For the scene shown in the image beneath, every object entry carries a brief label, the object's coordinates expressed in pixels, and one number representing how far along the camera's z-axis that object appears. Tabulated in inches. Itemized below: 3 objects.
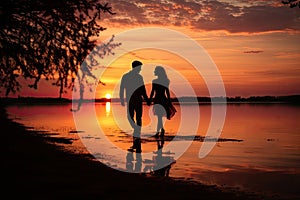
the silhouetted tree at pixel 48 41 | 486.6
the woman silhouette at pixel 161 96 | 707.4
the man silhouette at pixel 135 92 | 576.4
